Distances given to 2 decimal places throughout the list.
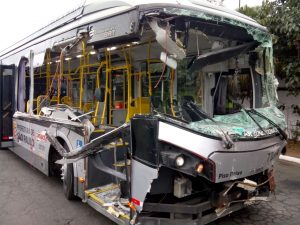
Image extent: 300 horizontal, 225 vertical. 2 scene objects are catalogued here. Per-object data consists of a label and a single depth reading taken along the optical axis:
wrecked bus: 3.41
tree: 8.85
